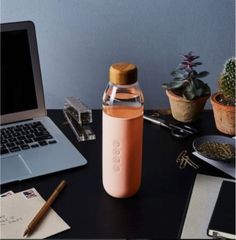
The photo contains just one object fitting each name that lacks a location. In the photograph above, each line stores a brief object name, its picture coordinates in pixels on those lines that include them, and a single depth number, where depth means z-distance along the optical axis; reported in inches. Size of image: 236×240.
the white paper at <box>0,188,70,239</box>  29.5
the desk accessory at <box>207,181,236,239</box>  29.0
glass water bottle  30.3
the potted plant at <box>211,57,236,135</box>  40.5
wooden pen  29.4
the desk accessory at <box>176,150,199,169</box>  37.7
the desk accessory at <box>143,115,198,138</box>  42.6
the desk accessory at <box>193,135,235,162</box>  37.7
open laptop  37.6
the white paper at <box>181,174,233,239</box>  29.8
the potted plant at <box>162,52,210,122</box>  43.5
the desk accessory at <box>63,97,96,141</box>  42.1
